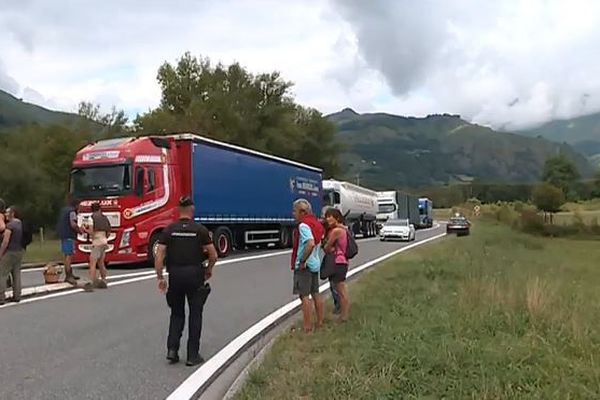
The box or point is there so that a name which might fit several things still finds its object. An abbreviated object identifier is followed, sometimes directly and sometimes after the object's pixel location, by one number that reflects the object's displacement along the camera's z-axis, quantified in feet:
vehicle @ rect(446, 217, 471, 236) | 172.34
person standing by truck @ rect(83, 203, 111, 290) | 51.67
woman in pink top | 35.09
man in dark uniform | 26.48
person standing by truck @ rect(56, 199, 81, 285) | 52.95
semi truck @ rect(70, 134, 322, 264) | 70.79
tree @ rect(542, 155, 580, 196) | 307.58
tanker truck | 153.89
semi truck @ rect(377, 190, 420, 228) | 209.97
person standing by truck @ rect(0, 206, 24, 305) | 43.06
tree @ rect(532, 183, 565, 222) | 234.48
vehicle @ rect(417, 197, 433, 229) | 270.46
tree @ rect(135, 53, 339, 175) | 206.28
